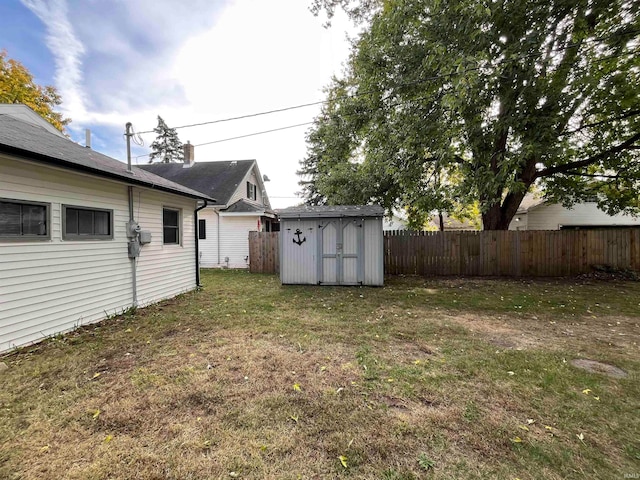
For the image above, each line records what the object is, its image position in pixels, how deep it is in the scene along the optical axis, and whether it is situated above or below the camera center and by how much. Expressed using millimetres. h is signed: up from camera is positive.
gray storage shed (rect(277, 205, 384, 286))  8039 -255
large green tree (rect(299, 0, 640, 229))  6039 +3628
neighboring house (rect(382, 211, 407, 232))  27475 +1077
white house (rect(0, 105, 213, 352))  3723 +59
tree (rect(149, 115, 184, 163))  35500 +11727
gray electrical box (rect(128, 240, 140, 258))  5621 -187
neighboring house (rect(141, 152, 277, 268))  12922 +960
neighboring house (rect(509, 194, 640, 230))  15102 +887
